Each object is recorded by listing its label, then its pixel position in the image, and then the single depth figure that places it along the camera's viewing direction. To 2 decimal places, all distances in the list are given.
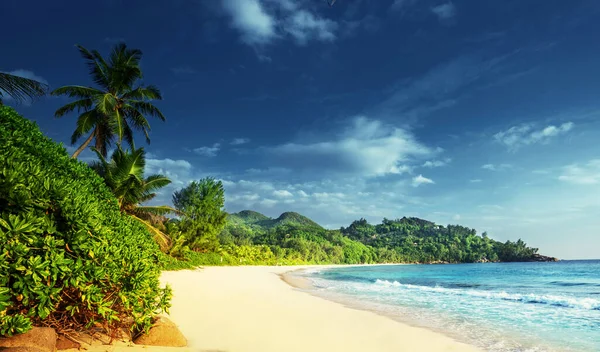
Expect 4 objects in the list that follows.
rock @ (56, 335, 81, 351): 4.18
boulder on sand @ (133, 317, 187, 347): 4.98
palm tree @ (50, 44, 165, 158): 19.66
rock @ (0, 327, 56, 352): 3.41
